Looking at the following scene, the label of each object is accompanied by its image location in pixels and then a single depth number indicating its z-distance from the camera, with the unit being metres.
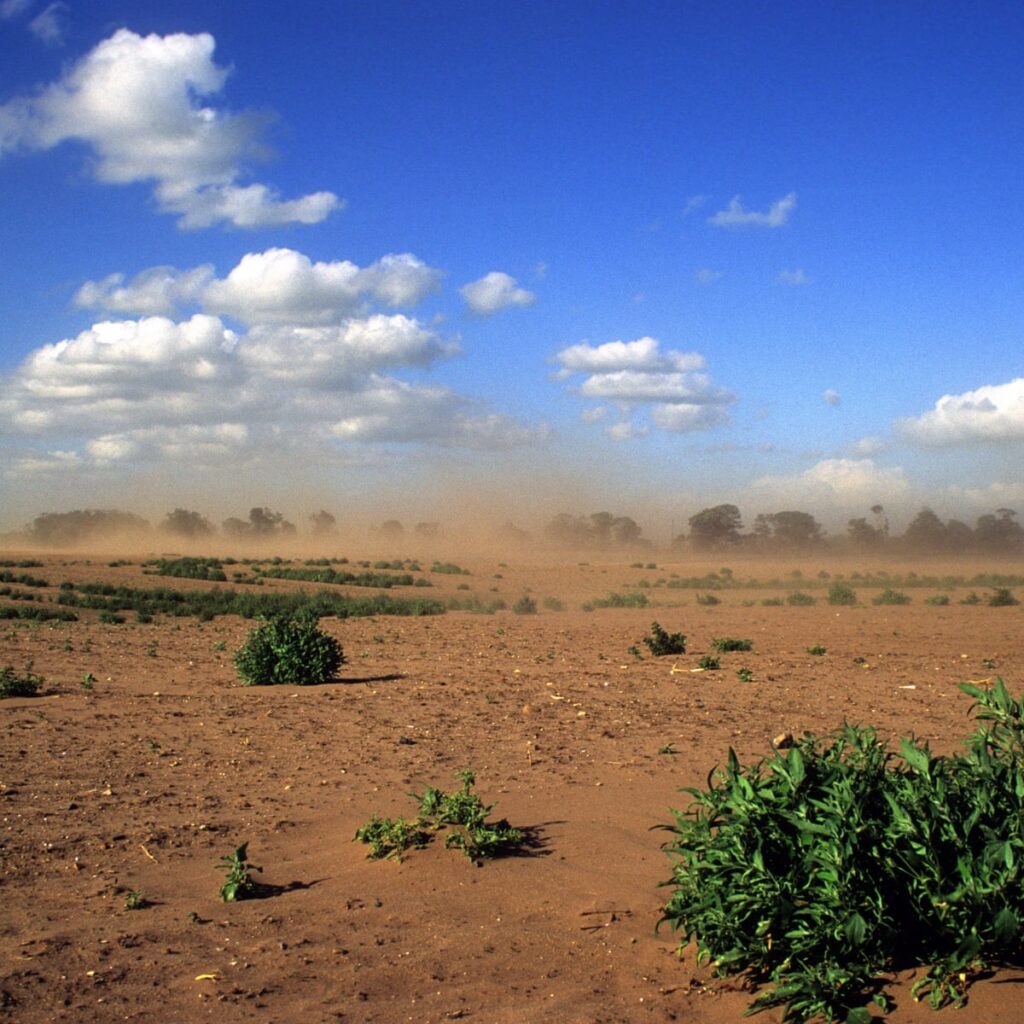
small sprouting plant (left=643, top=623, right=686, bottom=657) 18.23
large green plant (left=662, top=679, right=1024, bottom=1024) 3.88
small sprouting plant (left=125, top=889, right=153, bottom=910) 5.64
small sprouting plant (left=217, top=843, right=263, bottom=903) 5.71
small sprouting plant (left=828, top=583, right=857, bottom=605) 36.22
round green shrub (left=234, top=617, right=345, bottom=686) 13.91
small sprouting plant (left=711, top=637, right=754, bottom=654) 18.92
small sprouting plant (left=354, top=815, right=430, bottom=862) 6.27
